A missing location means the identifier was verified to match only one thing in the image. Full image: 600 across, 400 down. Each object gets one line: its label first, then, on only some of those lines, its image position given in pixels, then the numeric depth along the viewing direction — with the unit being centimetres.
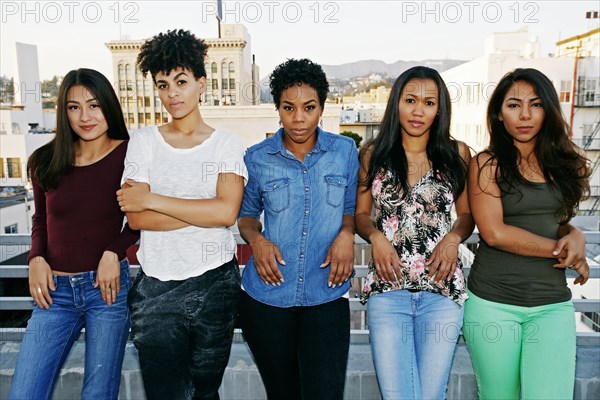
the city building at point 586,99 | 2933
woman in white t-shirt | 219
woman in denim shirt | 229
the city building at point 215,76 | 7725
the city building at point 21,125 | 2928
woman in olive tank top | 222
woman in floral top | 225
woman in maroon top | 229
